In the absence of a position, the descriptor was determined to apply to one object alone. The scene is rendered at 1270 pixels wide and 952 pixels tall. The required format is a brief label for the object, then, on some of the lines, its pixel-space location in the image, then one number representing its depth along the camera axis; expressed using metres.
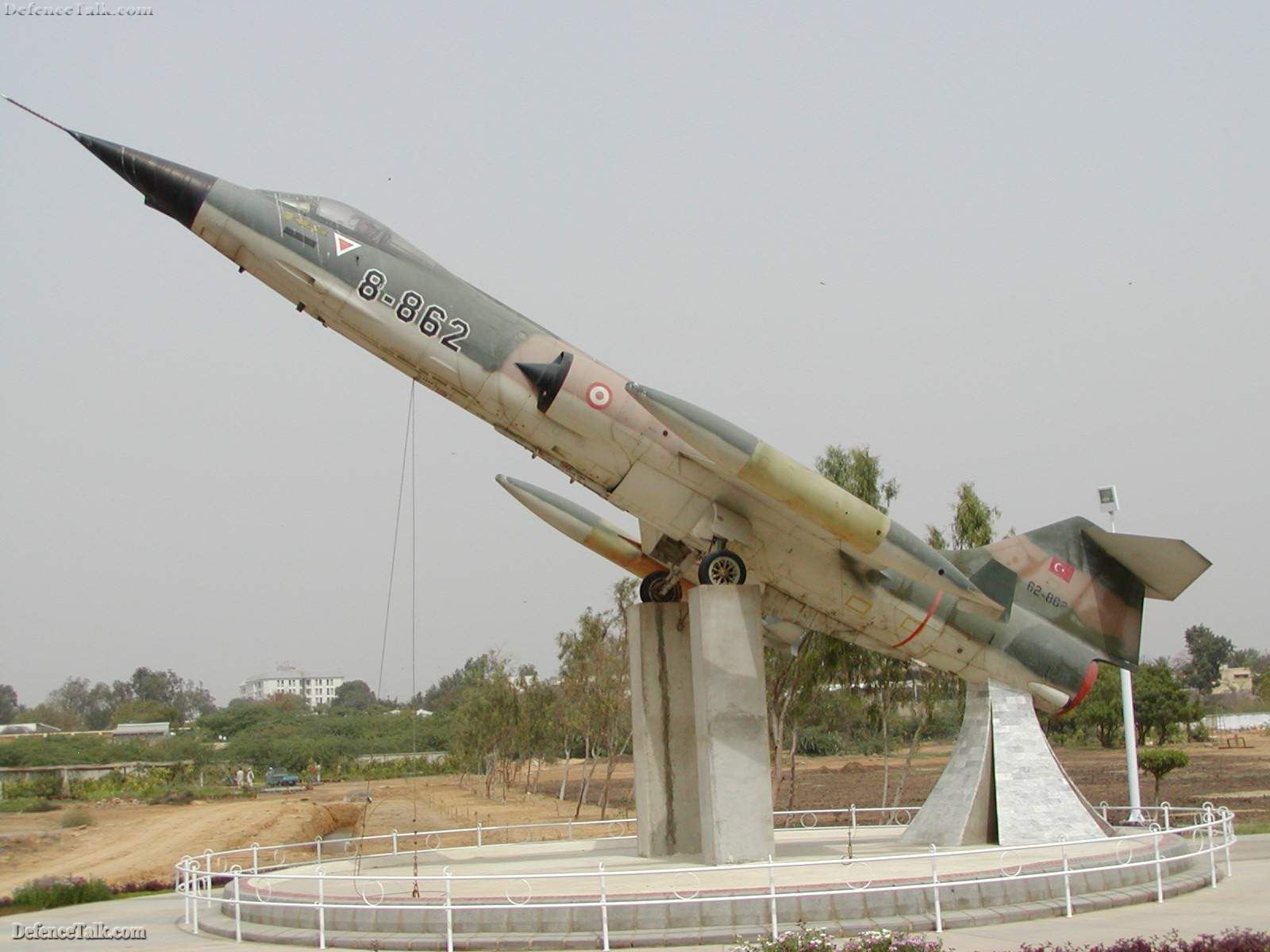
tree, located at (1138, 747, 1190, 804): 28.63
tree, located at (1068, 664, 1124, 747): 61.78
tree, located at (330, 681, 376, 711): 139.29
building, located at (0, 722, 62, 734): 82.75
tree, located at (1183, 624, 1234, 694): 120.12
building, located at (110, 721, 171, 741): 81.96
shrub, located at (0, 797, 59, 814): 41.09
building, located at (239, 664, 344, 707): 191.50
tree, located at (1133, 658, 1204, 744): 56.94
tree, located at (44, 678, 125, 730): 125.06
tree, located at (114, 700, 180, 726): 105.75
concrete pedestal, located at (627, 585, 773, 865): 15.08
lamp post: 20.80
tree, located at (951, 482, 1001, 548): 27.14
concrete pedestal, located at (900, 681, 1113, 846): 16.83
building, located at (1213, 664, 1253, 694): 129.25
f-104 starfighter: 14.85
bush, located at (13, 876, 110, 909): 18.81
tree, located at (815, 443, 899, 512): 27.61
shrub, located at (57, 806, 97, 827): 36.16
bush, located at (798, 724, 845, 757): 77.81
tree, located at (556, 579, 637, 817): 37.84
